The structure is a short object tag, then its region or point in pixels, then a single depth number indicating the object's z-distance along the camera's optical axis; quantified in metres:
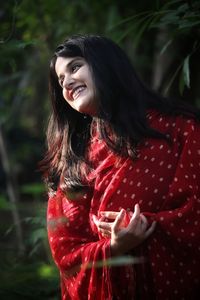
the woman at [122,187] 3.25
